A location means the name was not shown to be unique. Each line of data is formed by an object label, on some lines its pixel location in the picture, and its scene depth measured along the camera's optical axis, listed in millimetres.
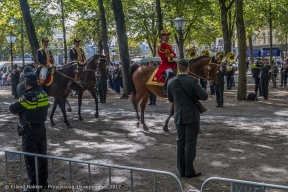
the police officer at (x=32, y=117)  7762
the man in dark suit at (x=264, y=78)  24375
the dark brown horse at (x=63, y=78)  16341
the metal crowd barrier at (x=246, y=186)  4305
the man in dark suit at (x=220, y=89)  20908
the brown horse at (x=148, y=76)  14031
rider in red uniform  13852
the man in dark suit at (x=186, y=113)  8547
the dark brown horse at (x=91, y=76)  17500
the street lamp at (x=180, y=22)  25062
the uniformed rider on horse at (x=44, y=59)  16250
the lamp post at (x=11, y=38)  35031
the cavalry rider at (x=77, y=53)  17703
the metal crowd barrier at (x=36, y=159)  5104
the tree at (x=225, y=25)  30342
